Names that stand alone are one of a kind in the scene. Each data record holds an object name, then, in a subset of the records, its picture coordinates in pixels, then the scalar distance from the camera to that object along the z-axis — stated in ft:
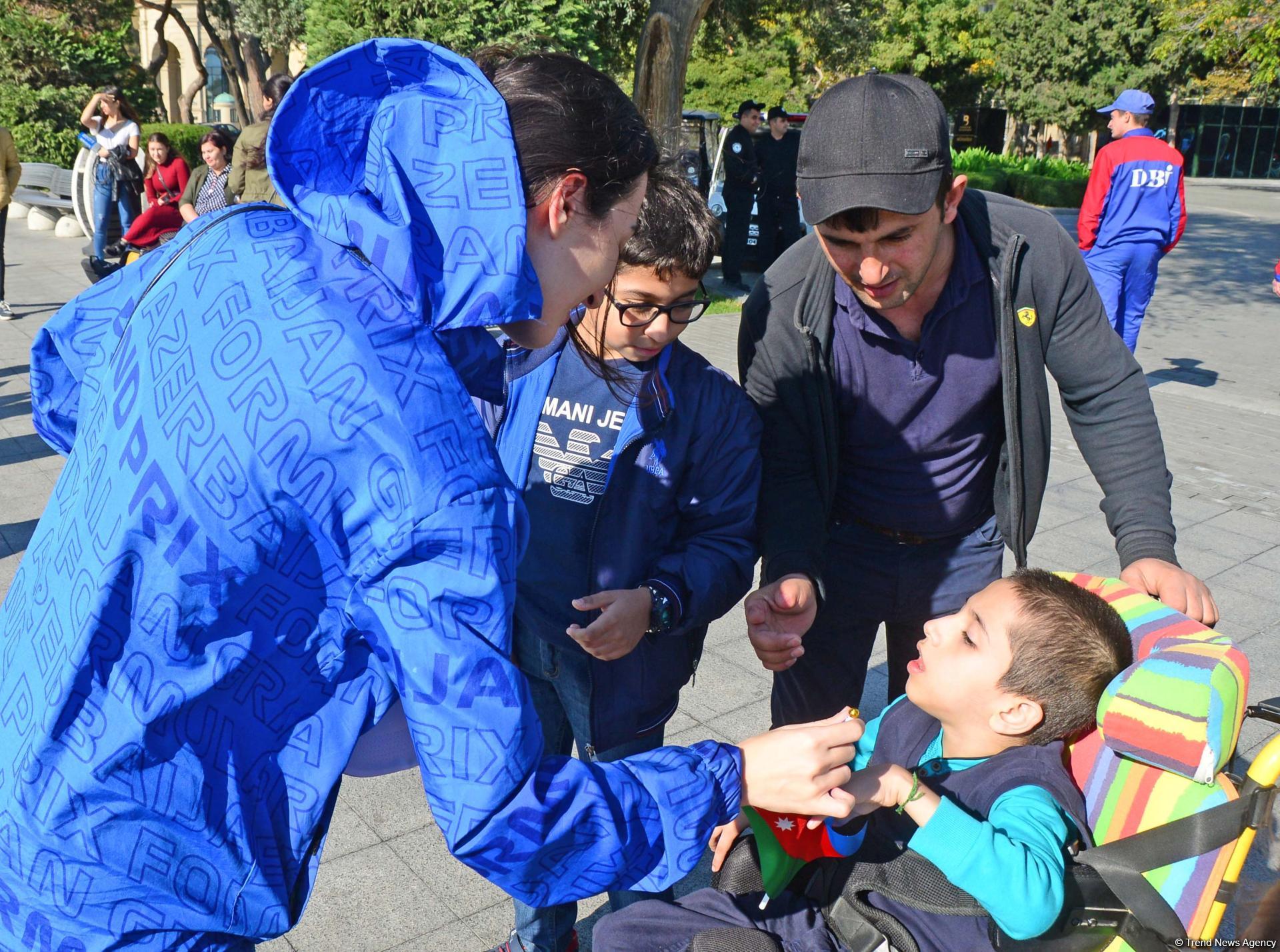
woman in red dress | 37.19
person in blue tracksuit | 28.02
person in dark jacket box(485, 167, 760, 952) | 7.44
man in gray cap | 7.65
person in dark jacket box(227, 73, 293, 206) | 24.91
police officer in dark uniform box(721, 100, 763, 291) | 42.22
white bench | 56.13
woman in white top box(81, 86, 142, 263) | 38.83
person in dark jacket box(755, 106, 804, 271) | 42.50
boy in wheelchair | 6.04
